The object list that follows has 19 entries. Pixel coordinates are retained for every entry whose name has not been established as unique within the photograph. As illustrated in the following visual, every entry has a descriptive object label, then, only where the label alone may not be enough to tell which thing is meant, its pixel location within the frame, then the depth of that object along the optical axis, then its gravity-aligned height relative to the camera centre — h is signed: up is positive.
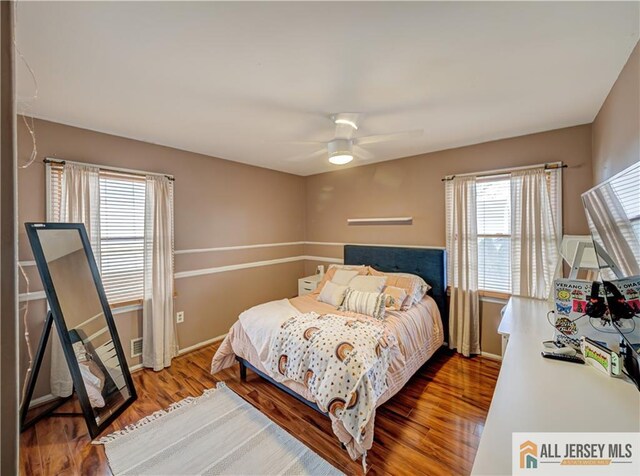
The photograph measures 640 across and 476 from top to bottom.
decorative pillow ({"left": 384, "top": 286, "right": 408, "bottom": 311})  2.79 -0.62
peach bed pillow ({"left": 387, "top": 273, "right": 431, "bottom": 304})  2.98 -0.58
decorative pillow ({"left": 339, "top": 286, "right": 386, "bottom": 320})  2.64 -0.65
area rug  1.72 -1.45
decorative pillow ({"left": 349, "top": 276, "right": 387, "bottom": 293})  3.00 -0.50
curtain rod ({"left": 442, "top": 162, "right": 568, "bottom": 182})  2.60 +0.74
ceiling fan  2.28 +0.97
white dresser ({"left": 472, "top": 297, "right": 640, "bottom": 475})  0.86 -0.62
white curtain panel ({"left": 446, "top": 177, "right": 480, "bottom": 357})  3.06 -0.31
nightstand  4.15 -0.70
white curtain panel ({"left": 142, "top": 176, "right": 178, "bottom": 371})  2.88 -0.44
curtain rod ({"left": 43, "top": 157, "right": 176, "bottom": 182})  2.32 +0.70
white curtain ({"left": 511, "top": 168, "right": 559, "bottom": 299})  2.66 +0.05
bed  1.77 -0.91
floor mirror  2.00 -0.78
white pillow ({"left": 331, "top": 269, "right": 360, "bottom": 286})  3.29 -0.46
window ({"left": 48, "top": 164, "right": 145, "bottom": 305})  2.67 +0.05
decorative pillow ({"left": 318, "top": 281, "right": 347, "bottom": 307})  2.98 -0.62
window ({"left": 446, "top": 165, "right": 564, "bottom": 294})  2.92 +0.08
